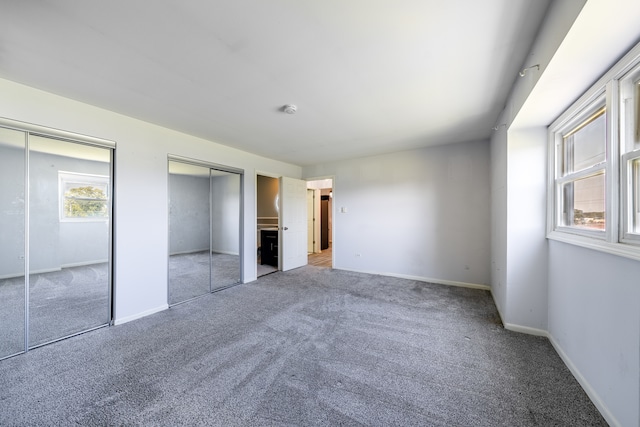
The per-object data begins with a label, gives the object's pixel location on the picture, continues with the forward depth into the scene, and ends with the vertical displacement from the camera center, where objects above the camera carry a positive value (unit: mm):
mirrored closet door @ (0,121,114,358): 2217 -254
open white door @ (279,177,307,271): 5271 -220
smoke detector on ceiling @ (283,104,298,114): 2604 +1199
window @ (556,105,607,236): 1732 +343
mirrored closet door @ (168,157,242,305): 3459 -250
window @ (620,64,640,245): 1403 +380
